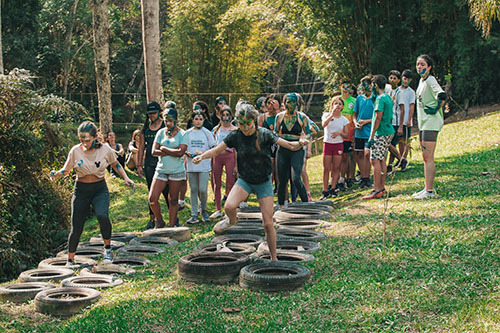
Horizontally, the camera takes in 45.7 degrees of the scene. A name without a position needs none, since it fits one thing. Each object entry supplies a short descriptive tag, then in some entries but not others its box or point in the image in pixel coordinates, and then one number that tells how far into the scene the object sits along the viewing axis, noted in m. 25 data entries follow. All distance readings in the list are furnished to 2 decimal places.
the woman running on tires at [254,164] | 7.11
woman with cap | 11.21
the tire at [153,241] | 9.86
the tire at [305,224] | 9.30
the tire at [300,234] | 8.57
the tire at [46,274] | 8.19
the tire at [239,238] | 8.95
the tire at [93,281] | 7.59
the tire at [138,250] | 9.30
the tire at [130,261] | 8.73
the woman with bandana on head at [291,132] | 10.24
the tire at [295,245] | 8.02
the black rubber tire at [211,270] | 6.91
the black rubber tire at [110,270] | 8.22
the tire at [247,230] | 9.52
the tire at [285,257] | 7.36
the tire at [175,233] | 10.03
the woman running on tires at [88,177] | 8.41
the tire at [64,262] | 8.70
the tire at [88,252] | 9.59
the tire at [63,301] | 6.86
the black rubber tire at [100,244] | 9.81
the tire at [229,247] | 8.38
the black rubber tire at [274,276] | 6.36
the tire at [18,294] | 7.55
